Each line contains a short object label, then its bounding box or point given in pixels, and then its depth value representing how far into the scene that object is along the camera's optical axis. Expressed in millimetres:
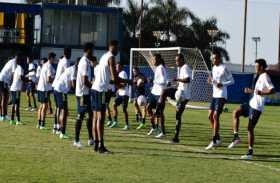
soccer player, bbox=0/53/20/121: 22984
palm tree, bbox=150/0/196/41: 76625
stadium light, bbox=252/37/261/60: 90500
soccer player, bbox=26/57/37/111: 29484
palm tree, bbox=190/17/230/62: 76562
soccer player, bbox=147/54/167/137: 20219
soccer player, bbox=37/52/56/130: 20938
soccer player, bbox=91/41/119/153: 15609
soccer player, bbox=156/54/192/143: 18672
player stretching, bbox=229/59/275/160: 15547
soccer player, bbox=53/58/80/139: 18469
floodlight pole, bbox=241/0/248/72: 60125
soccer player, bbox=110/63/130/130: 23594
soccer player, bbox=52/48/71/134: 18698
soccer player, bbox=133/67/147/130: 23453
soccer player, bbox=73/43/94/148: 16375
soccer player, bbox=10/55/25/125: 21859
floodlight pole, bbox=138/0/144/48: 66850
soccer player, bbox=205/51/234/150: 17547
